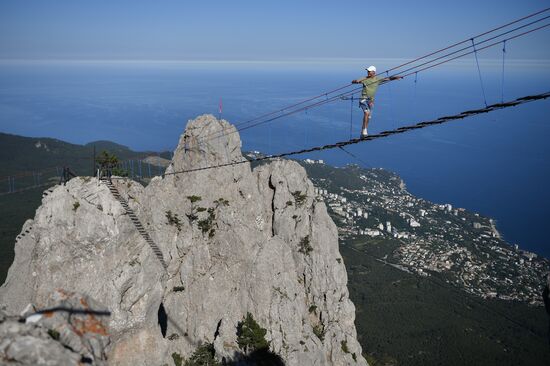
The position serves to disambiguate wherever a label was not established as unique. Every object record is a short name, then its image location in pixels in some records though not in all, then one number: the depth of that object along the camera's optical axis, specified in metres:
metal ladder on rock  25.14
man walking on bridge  15.03
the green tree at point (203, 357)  27.45
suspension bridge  10.02
